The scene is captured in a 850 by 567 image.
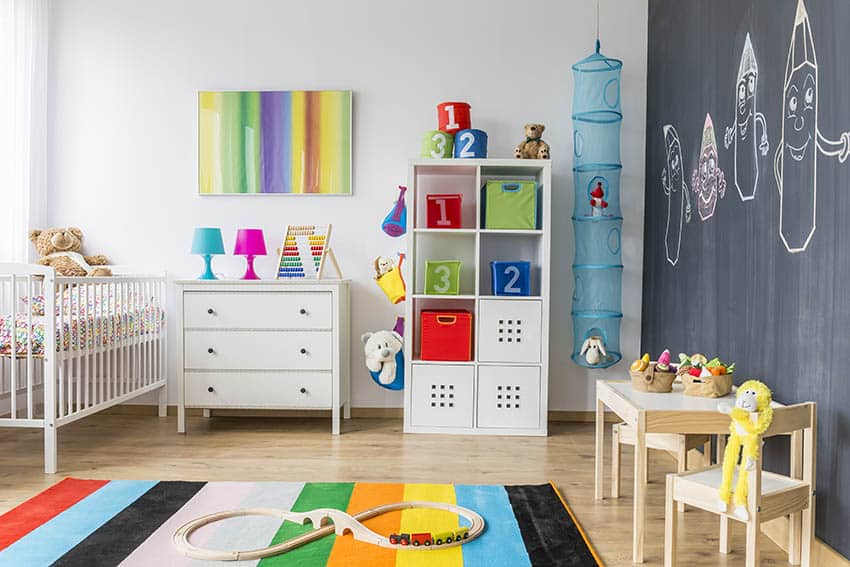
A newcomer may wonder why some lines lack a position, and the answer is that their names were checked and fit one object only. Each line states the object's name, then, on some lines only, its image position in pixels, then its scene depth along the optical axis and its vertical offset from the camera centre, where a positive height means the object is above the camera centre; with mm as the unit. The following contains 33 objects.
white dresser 3434 -440
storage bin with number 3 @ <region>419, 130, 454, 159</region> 3492 +570
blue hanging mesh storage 3523 +302
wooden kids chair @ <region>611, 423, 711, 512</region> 2295 -611
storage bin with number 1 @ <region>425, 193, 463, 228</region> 3506 +245
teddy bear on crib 3666 +6
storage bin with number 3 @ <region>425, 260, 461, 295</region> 3502 -92
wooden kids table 1882 -437
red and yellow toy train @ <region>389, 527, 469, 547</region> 1948 -783
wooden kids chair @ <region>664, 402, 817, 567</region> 1667 -575
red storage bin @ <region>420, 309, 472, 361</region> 3459 -386
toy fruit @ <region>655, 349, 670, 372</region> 2193 -327
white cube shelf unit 3424 -531
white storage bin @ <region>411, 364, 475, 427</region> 3439 -673
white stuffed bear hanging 3575 -484
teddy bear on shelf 3500 +574
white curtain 3572 +696
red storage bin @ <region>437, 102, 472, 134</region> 3525 +721
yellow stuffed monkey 1667 -416
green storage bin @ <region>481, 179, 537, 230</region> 3451 +289
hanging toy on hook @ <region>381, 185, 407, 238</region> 3646 +202
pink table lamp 3586 +63
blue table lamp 3537 +60
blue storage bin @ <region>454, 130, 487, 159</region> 3453 +570
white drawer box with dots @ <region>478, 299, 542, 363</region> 3430 -350
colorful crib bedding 2863 -302
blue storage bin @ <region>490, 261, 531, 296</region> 3473 -88
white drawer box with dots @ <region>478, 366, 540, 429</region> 3426 -672
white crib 2768 -370
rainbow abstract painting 3764 +620
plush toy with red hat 3508 +310
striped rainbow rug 1901 -822
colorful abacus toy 3635 +26
